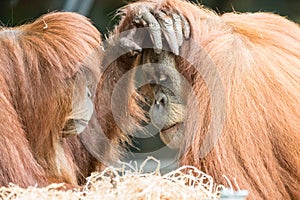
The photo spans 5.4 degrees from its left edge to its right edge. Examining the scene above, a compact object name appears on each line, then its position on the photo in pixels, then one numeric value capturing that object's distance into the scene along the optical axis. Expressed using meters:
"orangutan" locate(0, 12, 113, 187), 7.03
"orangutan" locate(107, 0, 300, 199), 6.90
